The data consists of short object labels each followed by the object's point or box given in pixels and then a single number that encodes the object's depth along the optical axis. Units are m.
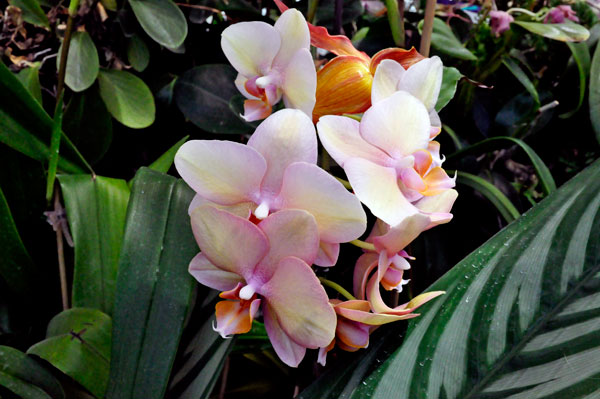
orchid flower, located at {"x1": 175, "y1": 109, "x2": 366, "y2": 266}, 0.31
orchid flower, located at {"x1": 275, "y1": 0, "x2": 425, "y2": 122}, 0.38
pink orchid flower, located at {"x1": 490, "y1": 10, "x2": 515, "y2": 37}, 0.72
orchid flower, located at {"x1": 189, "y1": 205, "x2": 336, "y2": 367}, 0.31
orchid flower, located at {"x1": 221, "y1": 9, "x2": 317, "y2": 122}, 0.37
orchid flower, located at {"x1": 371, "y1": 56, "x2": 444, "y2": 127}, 0.36
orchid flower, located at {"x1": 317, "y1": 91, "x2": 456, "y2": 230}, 0.33
